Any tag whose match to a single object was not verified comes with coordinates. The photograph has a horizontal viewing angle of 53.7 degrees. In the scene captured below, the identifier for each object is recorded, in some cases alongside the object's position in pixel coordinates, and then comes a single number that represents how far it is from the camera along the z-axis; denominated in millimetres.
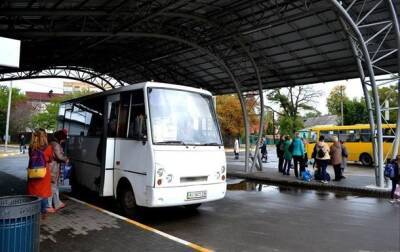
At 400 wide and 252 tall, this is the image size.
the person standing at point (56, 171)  9242
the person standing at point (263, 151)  29048
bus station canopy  14375
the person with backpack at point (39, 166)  8055
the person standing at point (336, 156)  15773
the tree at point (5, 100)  65375
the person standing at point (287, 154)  18250
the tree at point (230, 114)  54656
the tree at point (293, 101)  60469
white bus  8141
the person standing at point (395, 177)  11281
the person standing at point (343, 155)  18344
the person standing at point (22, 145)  41469
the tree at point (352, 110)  63438
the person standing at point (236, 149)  32531
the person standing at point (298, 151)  16781
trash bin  4371
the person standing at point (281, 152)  19897
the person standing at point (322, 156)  15258
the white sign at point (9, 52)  5129
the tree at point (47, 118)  65625
